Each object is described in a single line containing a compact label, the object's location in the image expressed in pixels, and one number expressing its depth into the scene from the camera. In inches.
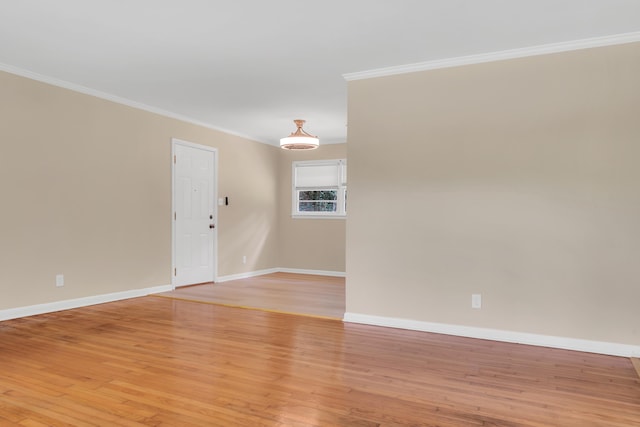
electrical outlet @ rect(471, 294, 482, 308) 148.4
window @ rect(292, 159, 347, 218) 308.7
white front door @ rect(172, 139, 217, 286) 240.4
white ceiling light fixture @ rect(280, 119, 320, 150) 229.1
